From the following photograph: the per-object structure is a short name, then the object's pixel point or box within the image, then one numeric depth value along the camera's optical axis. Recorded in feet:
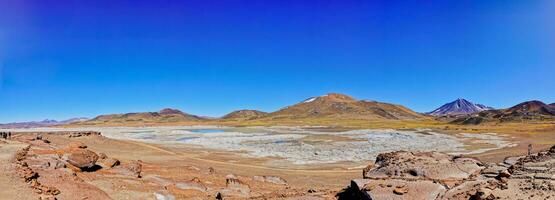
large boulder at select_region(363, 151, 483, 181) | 50.83
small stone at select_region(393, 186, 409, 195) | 45.42
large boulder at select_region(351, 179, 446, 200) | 44.92
